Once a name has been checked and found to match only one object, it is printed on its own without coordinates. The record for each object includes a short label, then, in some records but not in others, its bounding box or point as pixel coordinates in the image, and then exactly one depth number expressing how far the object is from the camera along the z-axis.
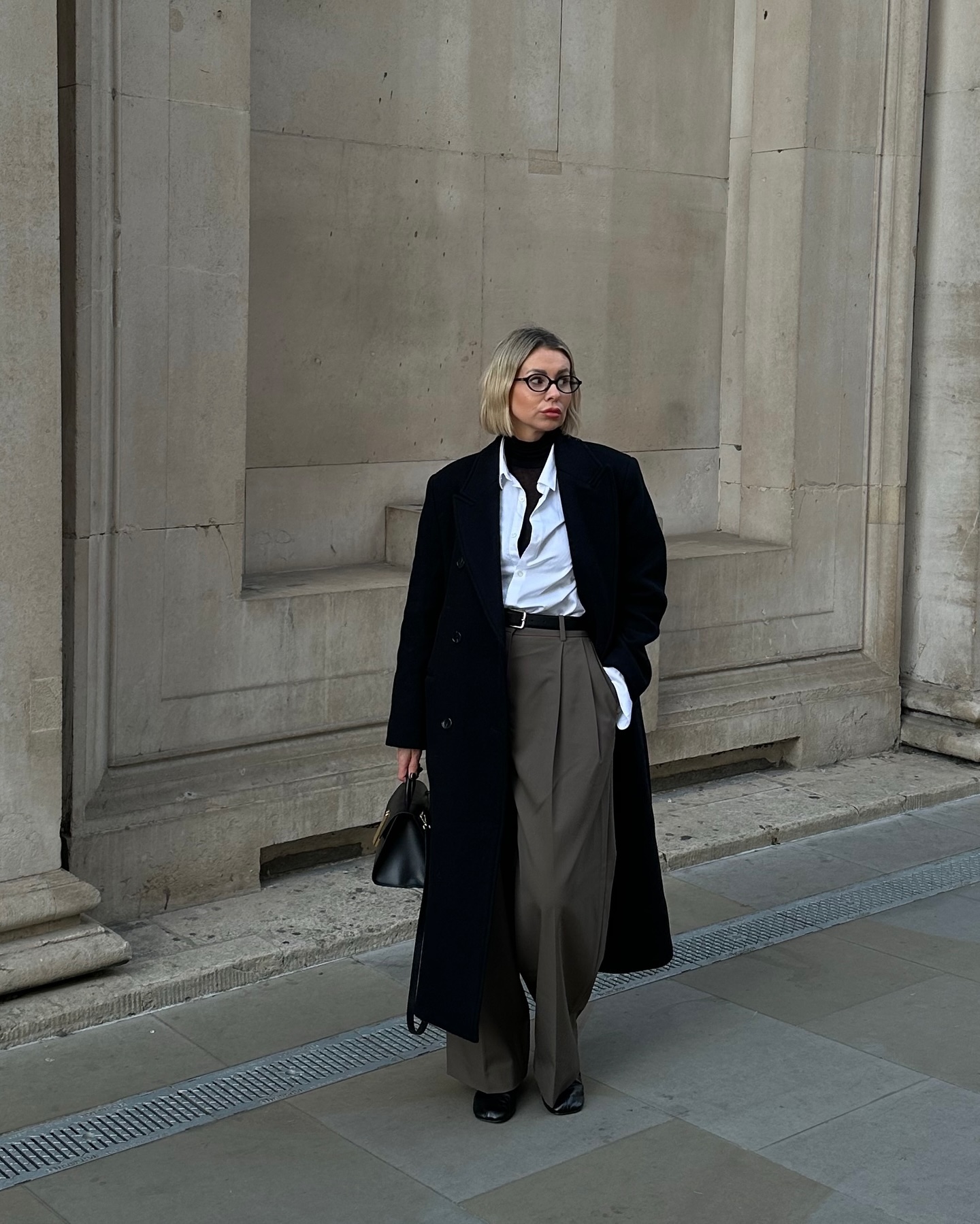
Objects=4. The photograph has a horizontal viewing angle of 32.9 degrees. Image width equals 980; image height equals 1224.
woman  4.14
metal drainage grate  4.05
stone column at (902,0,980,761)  7.79
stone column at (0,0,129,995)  4.70
